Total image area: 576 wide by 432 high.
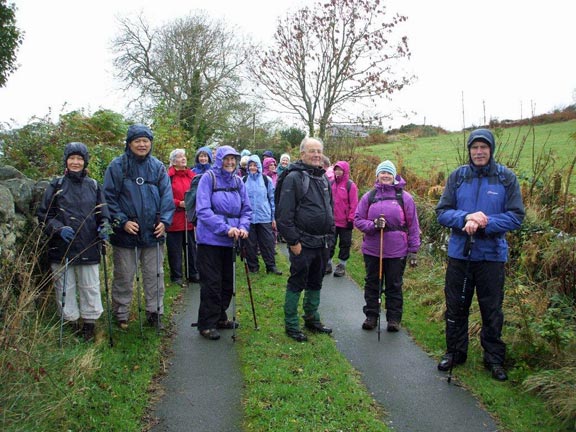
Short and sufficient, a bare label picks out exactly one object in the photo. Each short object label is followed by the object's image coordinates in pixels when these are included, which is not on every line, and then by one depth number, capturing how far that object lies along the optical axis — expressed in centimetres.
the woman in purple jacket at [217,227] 550
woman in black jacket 482
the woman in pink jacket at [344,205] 873
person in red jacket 794
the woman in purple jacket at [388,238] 615
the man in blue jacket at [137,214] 532
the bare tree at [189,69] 2928
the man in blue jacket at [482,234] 461
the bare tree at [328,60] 2023
